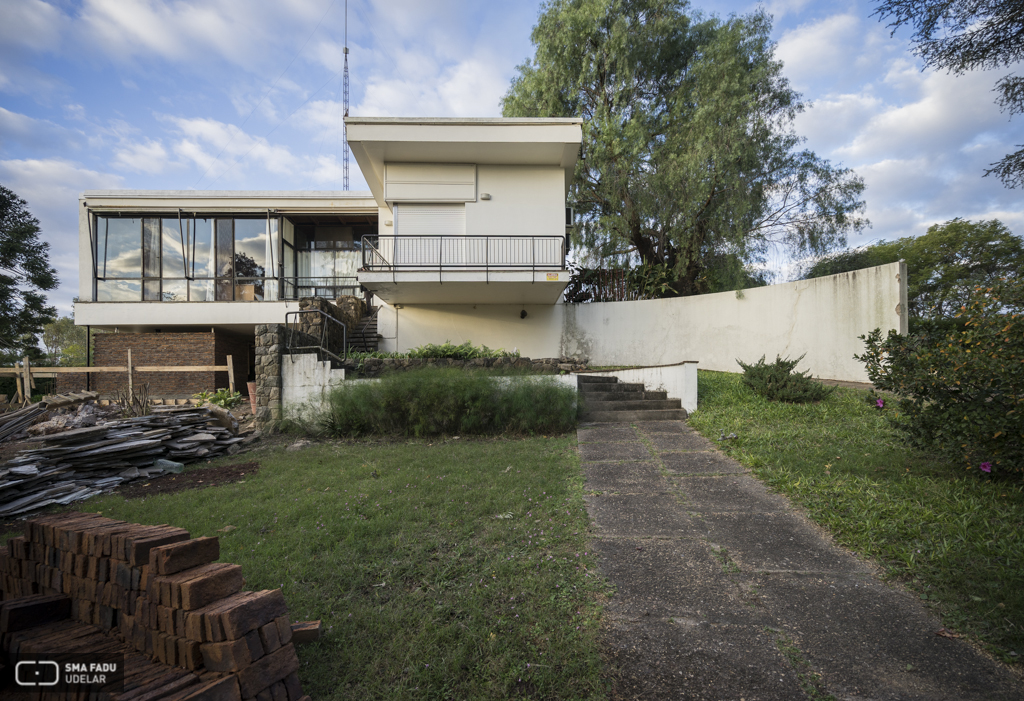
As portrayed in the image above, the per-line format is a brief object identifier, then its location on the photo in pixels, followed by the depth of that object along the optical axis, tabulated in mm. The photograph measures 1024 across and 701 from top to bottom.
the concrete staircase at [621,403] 8422
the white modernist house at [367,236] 11688
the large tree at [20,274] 17359
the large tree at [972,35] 3969
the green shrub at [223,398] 11055
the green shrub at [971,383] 3428
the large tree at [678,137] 12875
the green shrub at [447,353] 9094
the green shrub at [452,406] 7492
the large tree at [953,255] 19969
